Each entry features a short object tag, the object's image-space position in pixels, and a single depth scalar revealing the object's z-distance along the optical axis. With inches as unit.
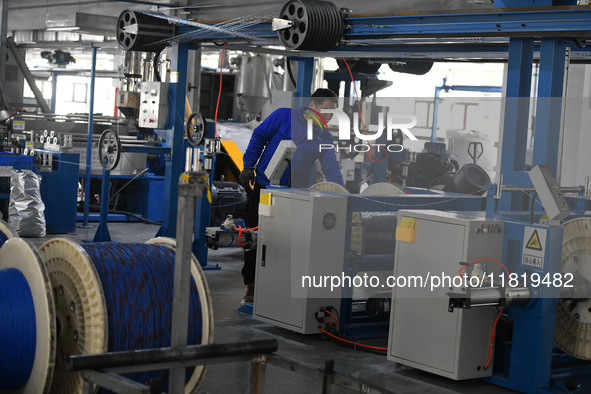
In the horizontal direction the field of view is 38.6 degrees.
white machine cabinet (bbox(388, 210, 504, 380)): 197.7
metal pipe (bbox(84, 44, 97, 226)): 399.9
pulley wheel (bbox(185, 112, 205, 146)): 356.8
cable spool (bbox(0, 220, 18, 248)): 181.5
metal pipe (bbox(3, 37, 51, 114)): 678.5
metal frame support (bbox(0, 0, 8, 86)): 581.0
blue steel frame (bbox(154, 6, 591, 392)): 193.3
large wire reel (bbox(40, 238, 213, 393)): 146.6
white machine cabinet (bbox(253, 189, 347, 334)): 235.1
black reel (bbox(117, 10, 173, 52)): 302.4
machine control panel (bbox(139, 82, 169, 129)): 337.4
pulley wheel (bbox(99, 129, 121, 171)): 358.9
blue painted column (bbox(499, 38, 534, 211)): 207.2
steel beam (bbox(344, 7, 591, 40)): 189.9
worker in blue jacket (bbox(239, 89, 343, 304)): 248.7
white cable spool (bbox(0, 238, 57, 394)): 140.0
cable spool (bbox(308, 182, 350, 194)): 257.8
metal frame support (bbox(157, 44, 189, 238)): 327.6
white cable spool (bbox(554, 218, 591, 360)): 199.8
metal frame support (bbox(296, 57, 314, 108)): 310.2
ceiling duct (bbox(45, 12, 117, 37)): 533.0
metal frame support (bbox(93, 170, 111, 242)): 372.8
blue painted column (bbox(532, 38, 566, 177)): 199.5
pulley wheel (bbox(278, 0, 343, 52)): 232.4
